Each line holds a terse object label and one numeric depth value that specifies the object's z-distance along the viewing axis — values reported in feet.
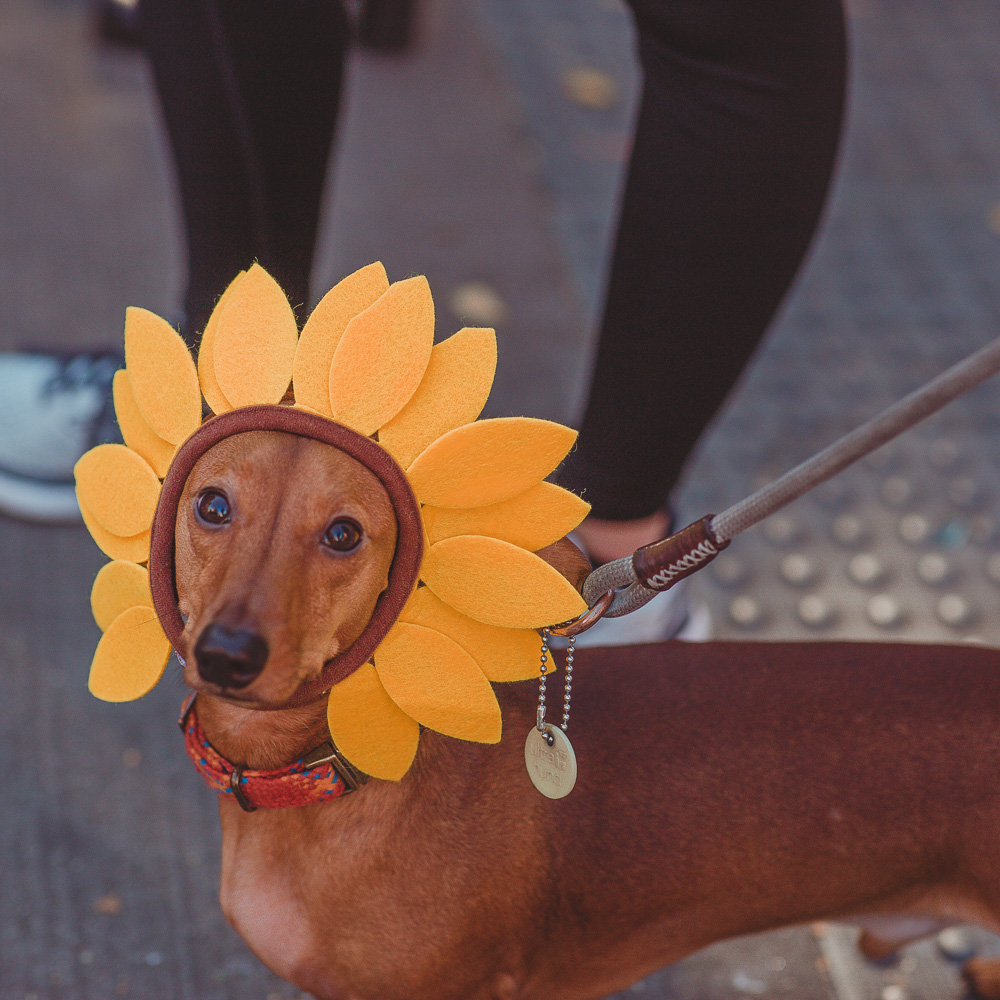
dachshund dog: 3.96
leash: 2.97
